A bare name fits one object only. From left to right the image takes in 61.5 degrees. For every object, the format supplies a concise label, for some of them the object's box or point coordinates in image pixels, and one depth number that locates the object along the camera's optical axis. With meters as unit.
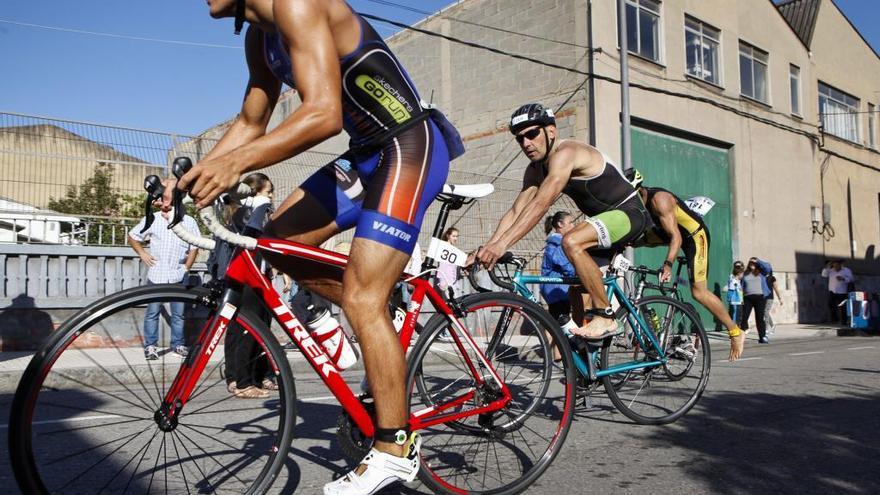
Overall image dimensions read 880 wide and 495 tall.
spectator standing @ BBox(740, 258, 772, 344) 14.71
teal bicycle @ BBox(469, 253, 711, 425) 4.59
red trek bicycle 2.37
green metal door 17.03
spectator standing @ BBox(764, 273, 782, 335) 15.50
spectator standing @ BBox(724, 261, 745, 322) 16.30
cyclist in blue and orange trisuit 2.41
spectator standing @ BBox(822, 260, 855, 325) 19.09
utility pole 13.66
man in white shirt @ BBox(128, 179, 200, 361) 8.09
